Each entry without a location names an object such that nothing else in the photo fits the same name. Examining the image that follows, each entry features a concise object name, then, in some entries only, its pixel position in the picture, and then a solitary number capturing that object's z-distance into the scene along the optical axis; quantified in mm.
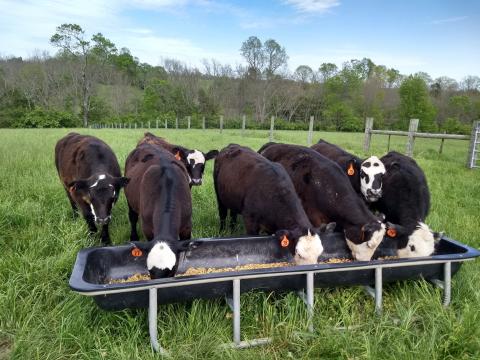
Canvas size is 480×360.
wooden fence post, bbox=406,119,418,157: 13070
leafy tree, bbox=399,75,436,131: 43500
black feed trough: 3242
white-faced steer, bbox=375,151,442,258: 4629
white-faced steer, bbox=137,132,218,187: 8123
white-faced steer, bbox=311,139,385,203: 5961
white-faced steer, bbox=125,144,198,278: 3699
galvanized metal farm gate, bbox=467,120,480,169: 11936
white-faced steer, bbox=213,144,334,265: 4223
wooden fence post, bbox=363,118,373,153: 16406
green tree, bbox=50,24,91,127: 55375
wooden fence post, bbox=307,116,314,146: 18984
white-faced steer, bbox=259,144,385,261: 4625
